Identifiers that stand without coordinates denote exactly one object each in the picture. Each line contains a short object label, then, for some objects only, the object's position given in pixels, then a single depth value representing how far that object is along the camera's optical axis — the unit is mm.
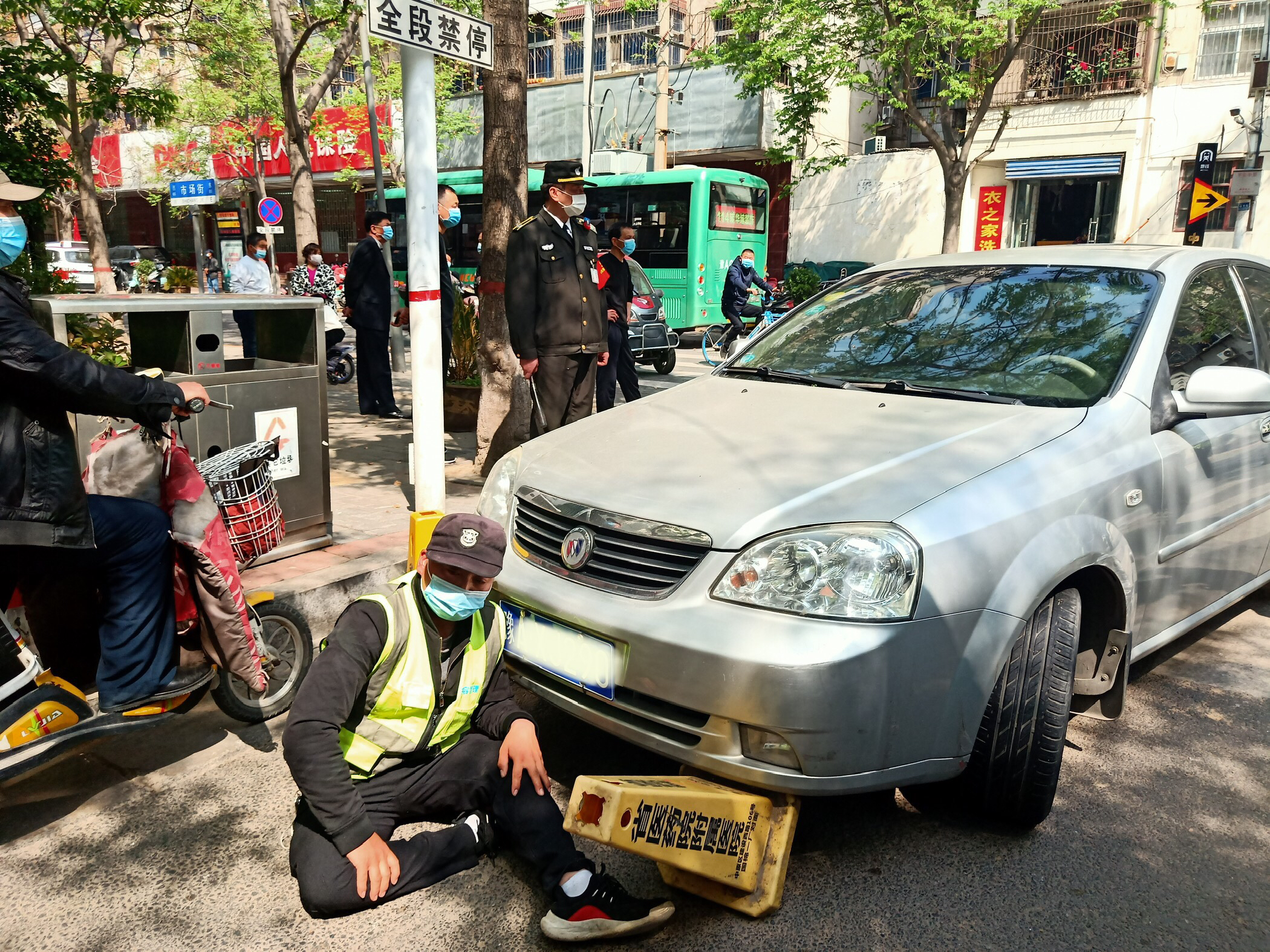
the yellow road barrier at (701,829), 2535
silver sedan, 2561
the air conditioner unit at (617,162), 22188
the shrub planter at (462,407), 8727
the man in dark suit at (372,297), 9461
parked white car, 31047
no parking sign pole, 4684
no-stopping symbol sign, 19031
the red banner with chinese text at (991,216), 25547
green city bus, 19156
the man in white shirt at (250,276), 11781
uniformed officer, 5863
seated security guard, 2373
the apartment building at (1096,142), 22062
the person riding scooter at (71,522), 2695
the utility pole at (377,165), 13672
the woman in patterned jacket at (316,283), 12359
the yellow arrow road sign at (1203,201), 16016
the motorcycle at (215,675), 2795
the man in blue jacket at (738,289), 14531
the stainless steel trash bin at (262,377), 4180
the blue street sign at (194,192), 18953
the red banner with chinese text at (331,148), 32156
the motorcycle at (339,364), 12680
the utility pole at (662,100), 26438
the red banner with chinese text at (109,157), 41500
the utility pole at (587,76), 24062
